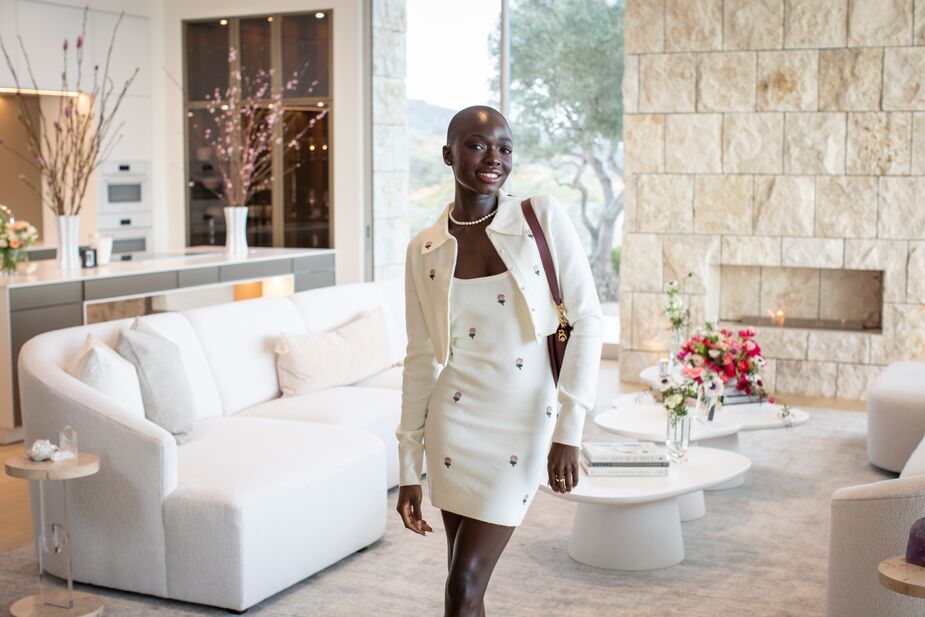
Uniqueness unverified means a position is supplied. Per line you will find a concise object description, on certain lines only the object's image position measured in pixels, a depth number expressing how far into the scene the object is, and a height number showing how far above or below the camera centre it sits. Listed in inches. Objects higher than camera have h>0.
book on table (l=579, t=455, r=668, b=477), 158.7 -37.5
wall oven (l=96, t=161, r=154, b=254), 340.5 +0.5
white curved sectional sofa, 138.6 -37.6
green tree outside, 328.2 +32.1
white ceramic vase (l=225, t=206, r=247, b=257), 303.9 -6.3
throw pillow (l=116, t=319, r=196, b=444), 159.0 -25.7
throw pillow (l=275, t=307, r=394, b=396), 199.2 -27.6
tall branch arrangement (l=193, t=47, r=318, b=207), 341.4 +25.6
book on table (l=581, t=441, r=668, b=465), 158.7 -35.4
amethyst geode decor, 86.1 -26.3
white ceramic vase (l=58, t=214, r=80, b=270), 253.3 -8.4
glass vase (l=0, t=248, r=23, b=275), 232.2 -11.3
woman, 89.4 -12.3
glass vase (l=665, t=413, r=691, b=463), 167.9 -34.6
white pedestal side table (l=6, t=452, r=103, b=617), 131.6 -43.3
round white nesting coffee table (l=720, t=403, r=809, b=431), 200.1 -38.3
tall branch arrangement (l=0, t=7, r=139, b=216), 331.9 +24.9
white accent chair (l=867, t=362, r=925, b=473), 204.5 -39.4
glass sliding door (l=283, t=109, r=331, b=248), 341.7 +6.9
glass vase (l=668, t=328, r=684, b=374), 237.2 -30.4
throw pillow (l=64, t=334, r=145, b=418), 151.6 -23.1
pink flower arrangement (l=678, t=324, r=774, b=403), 202.4 -27.2
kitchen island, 225.5 -17.8
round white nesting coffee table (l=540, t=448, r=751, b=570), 154.6 -45.1
